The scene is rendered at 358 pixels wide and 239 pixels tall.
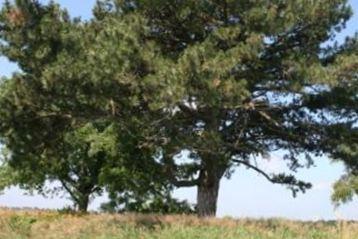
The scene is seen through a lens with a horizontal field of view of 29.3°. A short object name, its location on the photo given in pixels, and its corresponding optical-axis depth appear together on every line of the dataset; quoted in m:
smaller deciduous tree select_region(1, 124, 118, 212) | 33.75
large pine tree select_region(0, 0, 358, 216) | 19.02
